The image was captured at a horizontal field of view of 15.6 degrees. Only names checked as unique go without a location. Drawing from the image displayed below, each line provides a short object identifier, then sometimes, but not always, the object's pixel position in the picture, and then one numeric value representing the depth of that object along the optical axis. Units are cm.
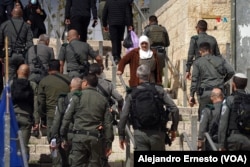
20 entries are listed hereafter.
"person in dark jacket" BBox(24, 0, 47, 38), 2014
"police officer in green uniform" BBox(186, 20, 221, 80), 1566
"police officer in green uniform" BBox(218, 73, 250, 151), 1170
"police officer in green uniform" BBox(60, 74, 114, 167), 1220
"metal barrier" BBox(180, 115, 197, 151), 1258
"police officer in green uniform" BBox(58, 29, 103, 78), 1537
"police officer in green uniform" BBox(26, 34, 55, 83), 1570
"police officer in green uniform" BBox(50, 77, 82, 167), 1242
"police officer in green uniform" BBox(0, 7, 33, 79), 1619
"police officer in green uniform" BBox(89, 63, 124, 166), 1360
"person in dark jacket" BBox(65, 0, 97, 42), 1811
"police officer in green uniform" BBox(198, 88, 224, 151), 1224
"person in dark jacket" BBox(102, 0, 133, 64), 1806
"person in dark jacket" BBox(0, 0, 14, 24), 1939
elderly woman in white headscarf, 1423
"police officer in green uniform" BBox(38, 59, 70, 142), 1380
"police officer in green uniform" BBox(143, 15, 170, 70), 1800
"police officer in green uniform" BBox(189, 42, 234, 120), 1448
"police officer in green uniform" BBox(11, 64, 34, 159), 1334
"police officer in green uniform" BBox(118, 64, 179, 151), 1198
